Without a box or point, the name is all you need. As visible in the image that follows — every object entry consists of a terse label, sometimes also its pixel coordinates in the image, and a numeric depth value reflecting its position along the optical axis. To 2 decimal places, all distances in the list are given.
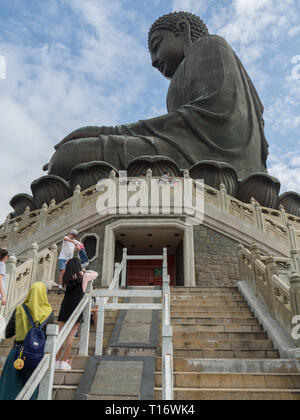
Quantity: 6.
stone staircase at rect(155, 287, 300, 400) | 3.60
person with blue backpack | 2.79
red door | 13.80
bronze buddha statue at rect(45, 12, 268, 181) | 19.33
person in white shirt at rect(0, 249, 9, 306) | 4.48
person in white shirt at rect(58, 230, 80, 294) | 6.87
